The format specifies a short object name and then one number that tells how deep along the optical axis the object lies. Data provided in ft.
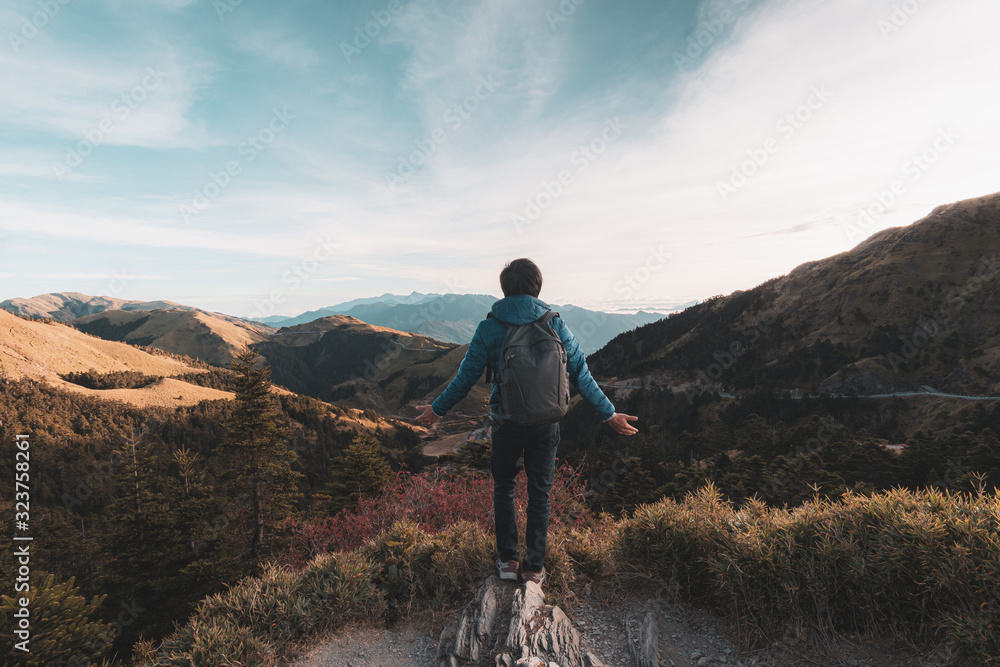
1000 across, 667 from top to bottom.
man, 14.83
